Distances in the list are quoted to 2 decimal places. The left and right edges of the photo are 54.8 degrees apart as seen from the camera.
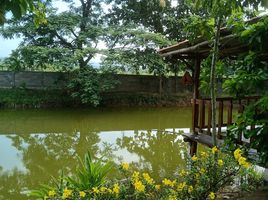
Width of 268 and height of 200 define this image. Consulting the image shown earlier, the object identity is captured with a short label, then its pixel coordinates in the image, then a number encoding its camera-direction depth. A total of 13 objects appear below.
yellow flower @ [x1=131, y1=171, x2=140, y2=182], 1.88
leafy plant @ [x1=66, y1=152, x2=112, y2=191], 2.49
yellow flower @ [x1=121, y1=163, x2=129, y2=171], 1.99
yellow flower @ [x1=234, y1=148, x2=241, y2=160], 2.03
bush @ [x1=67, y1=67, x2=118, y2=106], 9.38
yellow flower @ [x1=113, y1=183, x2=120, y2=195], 1.77
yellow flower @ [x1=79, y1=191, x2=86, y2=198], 1.74
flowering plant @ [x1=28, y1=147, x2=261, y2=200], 1.81
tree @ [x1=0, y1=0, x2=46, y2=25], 1.22
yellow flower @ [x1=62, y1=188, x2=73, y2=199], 1.75
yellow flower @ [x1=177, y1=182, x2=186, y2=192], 1.99
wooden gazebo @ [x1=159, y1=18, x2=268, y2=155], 3.41
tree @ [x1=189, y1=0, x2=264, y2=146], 2.24
